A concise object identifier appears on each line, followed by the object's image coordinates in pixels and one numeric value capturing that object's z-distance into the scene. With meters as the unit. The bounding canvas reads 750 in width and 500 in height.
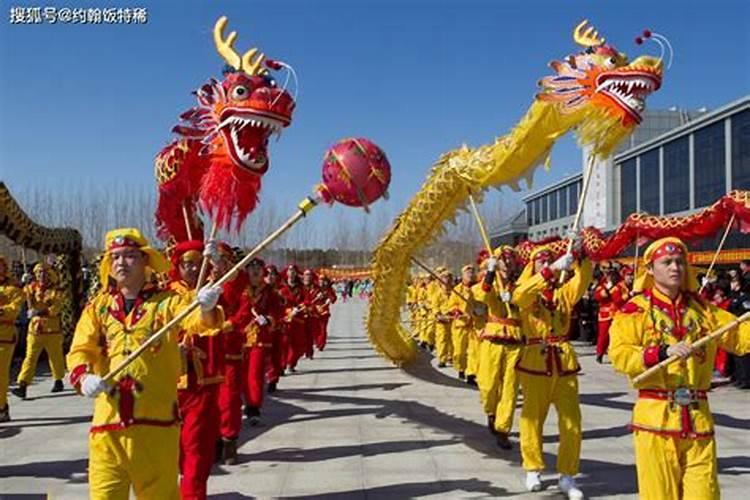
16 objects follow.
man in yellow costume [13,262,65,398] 9.41
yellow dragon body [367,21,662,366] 5.26
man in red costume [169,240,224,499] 4.45
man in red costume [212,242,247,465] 5.83
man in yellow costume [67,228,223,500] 3.53
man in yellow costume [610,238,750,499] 3.61
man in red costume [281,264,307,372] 11.41
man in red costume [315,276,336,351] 14.85
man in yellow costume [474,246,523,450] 6.23
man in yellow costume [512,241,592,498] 5.15
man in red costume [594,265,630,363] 12.91
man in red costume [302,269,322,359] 12.73
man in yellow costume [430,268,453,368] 12.40
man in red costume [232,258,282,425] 7.39
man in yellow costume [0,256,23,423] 7.86
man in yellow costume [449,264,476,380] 10.94
